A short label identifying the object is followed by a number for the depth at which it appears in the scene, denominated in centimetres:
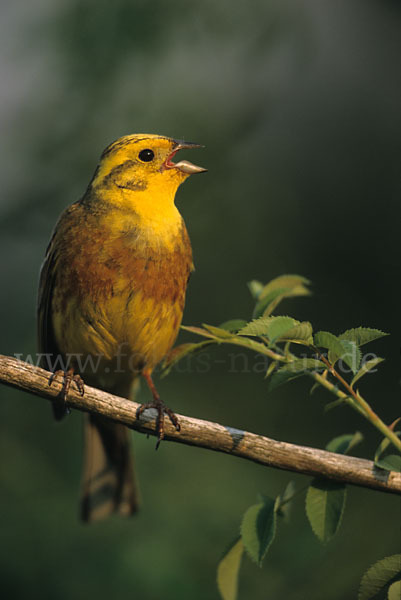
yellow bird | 738
